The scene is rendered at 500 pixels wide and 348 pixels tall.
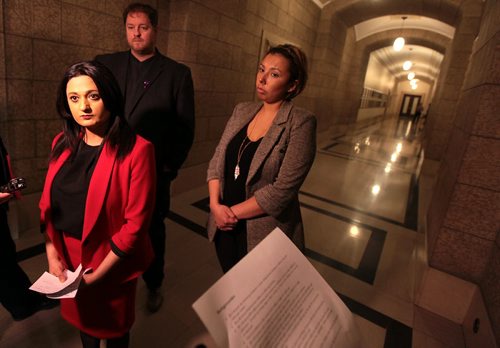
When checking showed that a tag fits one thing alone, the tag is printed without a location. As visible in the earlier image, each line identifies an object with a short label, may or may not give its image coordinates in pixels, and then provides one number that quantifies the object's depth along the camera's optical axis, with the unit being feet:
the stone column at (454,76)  20.27
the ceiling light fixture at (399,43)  31.12
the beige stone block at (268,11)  16.35
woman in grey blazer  4.31
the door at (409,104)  104.06
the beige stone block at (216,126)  14.70
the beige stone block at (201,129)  13.82
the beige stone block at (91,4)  8.66
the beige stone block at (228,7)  12.65
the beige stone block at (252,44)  15.80
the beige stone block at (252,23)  15.24
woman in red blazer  3.33
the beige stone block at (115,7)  9.46
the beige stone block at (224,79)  14.11
